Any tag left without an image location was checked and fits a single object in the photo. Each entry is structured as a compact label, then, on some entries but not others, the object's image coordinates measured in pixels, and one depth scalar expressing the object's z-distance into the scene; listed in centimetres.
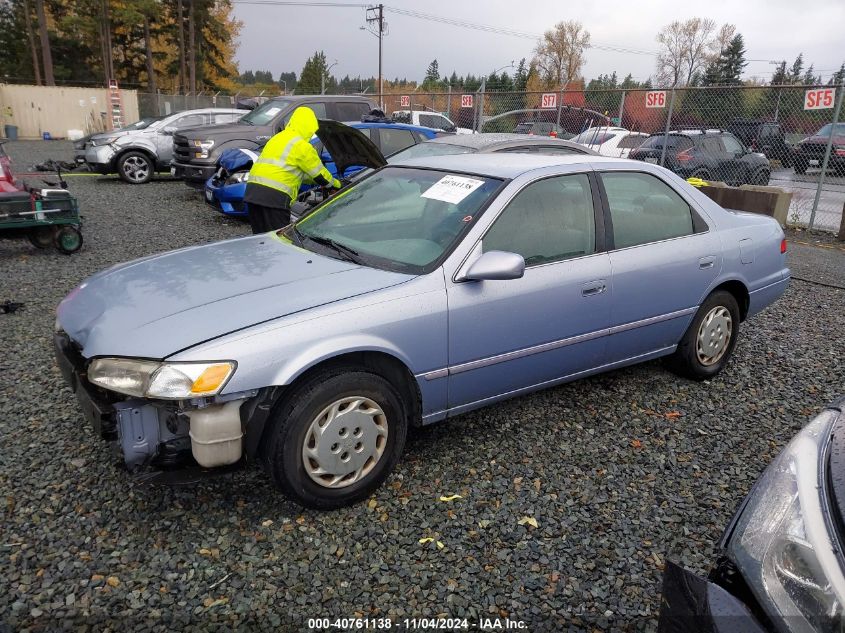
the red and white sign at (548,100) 1408
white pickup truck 1630
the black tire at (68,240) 705
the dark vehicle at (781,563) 135
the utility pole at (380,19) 4512
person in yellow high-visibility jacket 546
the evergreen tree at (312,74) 6947
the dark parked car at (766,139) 1293
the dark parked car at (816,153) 1274
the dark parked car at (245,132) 1068
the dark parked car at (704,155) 1160
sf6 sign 1134
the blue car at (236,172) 863
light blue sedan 245
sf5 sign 925
